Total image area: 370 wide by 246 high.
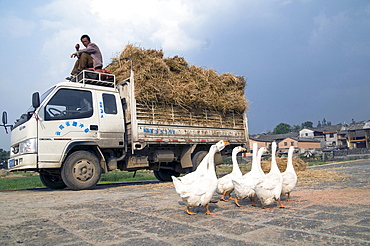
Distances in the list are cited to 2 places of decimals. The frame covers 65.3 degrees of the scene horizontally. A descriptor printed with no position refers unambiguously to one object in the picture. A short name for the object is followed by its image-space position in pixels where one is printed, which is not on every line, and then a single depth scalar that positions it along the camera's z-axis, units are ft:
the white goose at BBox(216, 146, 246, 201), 17.88
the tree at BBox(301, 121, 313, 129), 363.56
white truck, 25.61
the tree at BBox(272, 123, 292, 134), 319.68
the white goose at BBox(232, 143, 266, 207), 15.78
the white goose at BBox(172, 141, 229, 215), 13.66
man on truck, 29.73
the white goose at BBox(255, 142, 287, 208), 14.69
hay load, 30.42
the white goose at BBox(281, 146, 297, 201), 16.76
